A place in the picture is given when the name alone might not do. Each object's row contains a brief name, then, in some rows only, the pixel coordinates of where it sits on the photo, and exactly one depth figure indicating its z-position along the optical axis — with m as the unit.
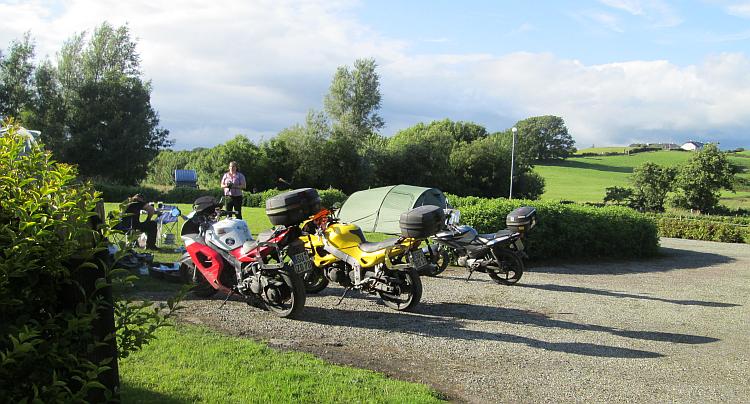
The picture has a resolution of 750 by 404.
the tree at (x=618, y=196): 44.42
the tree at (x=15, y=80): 39.44
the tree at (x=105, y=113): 38.69
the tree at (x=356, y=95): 53.09
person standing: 12.11
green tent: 15.40
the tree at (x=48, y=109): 37.53
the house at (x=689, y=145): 87.84
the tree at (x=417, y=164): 44.97
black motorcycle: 9.52
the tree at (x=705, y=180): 40.50
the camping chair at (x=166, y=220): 11.07
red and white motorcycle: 6.38
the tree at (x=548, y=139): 85.69
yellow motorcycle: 7.03
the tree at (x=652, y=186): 42.72
